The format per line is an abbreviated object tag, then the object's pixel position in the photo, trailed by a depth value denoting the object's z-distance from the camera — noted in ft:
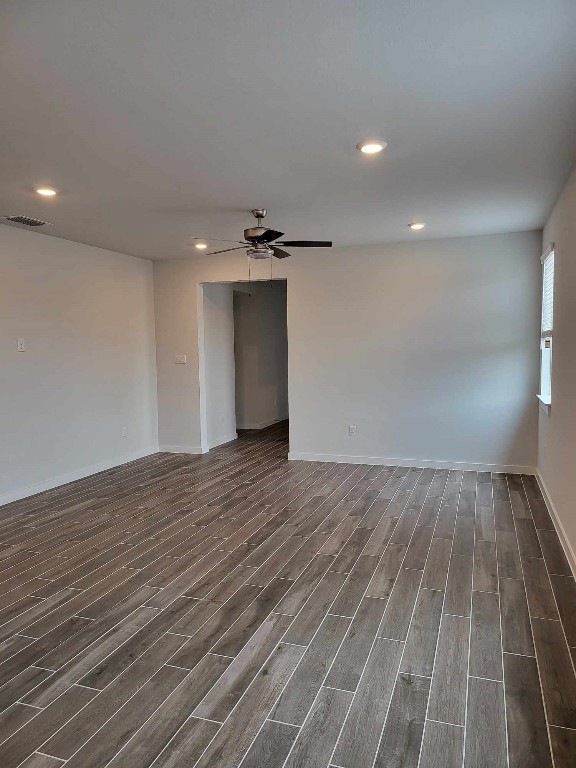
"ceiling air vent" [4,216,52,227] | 14.74
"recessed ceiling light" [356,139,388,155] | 9.59
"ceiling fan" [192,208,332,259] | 13.85
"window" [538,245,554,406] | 15.05
